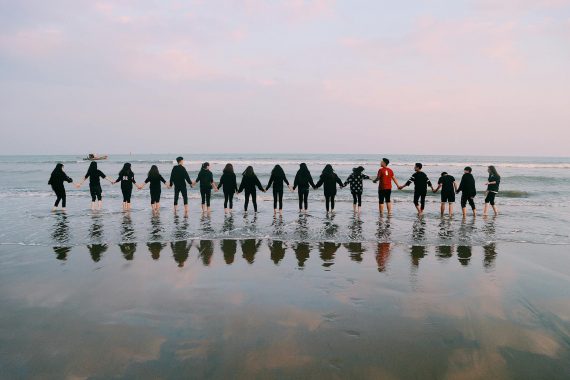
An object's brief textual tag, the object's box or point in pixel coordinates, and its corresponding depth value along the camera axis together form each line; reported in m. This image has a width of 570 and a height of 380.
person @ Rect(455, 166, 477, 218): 14.18
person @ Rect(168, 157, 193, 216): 14.51
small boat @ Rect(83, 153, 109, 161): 76.58
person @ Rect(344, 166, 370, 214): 14.46
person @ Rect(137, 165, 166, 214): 14.59
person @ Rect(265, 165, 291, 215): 14.27
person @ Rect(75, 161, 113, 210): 14.90
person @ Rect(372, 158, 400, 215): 14.09
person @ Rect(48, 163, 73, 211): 14.79
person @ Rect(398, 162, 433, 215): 14.31
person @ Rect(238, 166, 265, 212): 14.44
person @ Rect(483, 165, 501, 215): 14.07
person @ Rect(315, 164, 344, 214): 14.55
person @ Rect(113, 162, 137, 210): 14.76
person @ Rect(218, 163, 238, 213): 14.35
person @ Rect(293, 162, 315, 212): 14.59
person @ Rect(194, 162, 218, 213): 14.48
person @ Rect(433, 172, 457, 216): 14.42
